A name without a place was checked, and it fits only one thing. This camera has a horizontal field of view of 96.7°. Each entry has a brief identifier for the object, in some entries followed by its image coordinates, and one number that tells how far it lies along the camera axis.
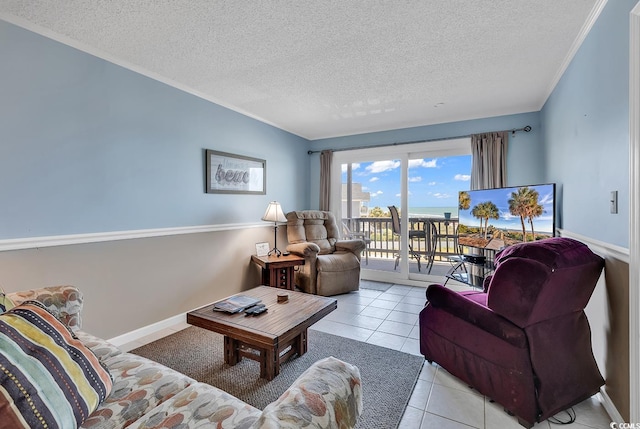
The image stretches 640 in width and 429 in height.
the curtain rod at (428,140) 3.62
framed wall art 3.31
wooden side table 3.55
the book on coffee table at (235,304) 2.10
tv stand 3.19
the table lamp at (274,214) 3.77
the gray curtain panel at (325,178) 4.92
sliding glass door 4.23
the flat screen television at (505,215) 2.69
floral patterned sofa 0.78
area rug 1.77
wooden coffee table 1.80
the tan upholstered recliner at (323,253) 3.84
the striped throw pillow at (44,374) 0.83
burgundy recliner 1.53
